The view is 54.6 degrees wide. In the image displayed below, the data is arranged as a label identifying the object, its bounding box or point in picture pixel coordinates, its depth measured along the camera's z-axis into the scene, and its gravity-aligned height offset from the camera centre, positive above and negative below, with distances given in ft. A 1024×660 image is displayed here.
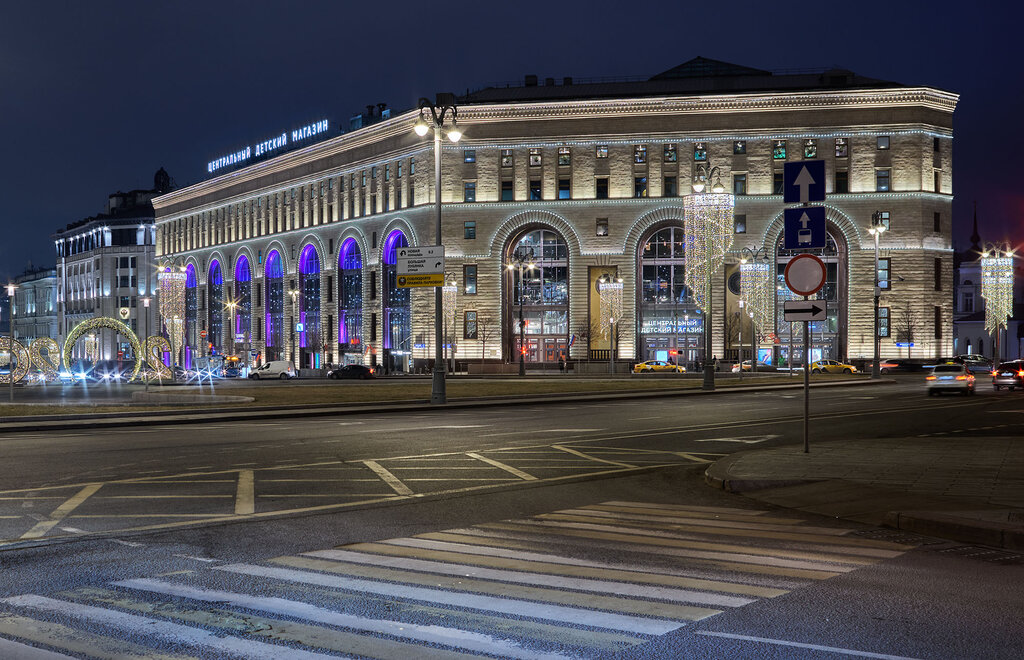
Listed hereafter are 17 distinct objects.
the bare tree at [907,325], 281.13 +2.42
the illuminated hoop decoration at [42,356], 197.88 -1.83
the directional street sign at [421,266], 109.09 +8.19
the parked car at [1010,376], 153.99 -6.82
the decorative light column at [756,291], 222.48 +10.81
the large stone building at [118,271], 491.31 +36.80
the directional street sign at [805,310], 54.49 +1.37
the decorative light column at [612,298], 270.67 +10.99
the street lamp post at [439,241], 109.91 +11.46
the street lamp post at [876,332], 207.00 +0.44
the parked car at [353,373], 268.21 -8.59
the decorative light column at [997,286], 248.52 +11.78
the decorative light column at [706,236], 153.58 +17.43
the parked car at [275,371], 288.51 -8.38
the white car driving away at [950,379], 138.92 -6.57
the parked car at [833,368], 256.52 -8.78
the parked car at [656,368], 256.93 -8.05
